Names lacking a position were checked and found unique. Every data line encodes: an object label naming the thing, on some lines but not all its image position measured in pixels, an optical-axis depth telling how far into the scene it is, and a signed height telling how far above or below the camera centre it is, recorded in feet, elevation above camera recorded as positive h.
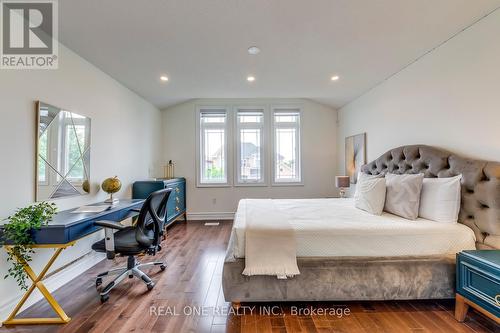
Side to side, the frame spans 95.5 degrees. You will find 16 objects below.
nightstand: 4.83 -2.67
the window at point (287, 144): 16.69 +1.68
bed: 6.11 -2.49
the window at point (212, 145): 16.63 +1.62
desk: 5.72 -1.88
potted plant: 5.37 -1.54
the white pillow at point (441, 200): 6.68 -1.04
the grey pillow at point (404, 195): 7.36 -0.98
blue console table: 12.30 -1.44
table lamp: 13.52 -0.93
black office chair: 6.76 -2.35
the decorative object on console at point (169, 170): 16.34 -0.20
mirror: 7.01 +0.50
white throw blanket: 5.94 -2.24
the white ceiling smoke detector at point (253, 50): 8.80 +4.63
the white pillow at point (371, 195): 8.06 -1.07
